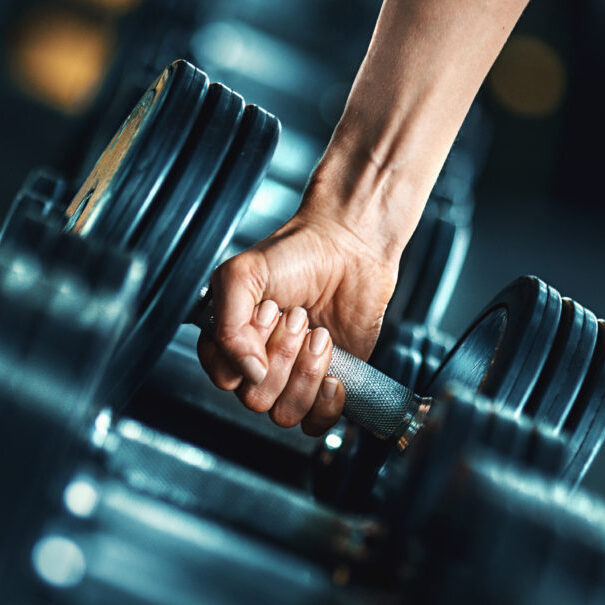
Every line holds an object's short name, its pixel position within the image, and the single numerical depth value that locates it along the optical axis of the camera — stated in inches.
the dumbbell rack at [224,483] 36.9
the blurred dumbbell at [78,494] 39.9
